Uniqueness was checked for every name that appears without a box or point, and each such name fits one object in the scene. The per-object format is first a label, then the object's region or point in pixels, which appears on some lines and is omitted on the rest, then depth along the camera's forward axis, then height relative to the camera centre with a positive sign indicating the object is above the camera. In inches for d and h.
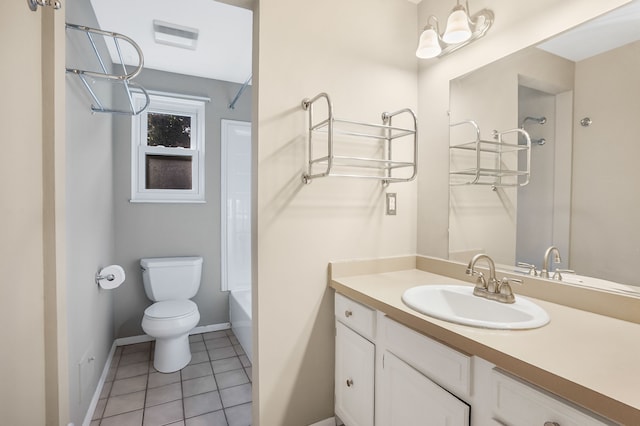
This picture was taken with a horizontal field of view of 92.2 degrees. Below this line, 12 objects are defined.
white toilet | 88.0 -31.8
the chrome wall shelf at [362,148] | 61.2 +12.9
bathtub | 97.4 -37.8
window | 109.2 +19.8
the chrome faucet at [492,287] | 47.1 -12.6
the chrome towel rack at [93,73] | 54.2 +24.8
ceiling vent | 84.0 +48.7
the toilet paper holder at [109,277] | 79.5 -19.0
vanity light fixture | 55.9 +33.9
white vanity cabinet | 29.6 -22.4
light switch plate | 70.9 +0.9
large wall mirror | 41.8 +8.9
